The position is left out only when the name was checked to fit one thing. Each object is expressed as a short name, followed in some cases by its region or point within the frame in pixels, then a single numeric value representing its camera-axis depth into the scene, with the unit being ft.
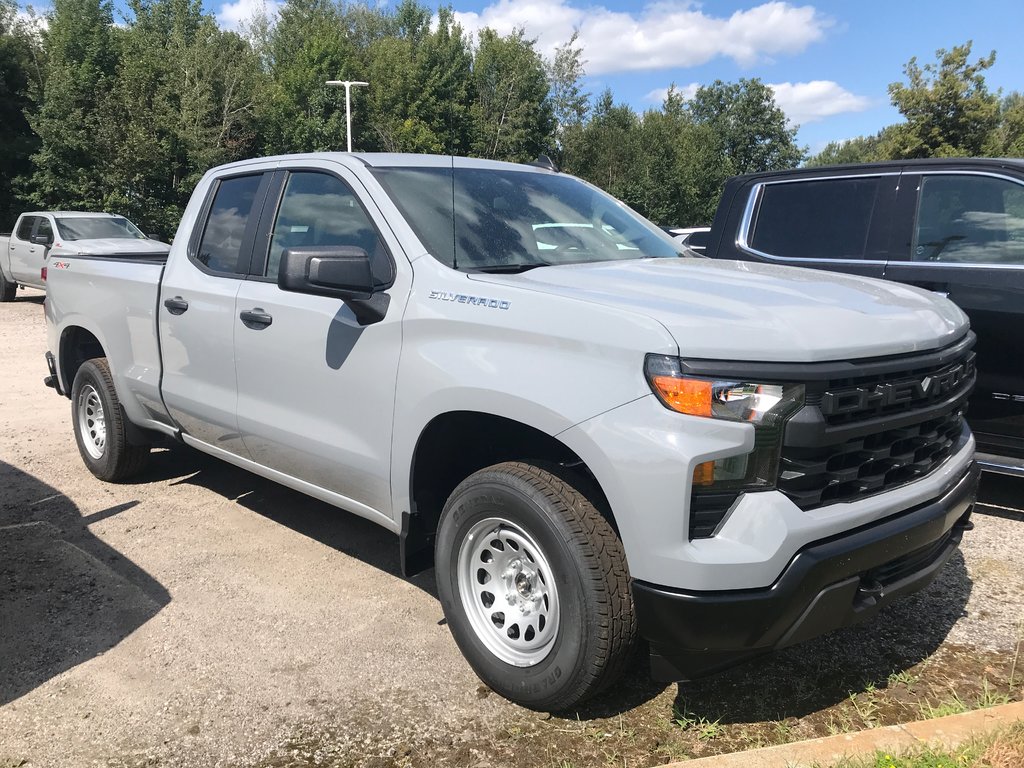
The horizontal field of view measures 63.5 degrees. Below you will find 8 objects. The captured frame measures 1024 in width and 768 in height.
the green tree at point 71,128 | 88.07
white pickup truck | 50.04
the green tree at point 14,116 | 95.96
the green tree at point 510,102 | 157.17
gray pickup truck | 7.86
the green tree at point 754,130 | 241.76
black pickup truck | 15.23
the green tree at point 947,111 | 96.48
